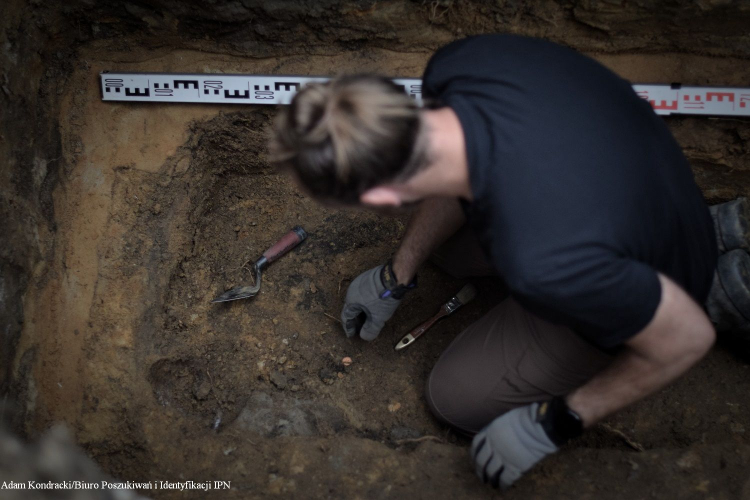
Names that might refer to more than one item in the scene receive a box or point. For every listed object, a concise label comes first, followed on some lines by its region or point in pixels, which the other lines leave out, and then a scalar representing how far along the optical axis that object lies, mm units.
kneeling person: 1453
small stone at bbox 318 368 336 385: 2631
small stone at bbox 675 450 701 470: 2066
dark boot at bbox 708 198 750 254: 2420
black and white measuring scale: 2609
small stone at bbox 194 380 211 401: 2510
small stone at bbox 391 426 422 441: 2471
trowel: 2713
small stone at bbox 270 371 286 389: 2602
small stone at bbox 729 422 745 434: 2402
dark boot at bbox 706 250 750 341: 2305
